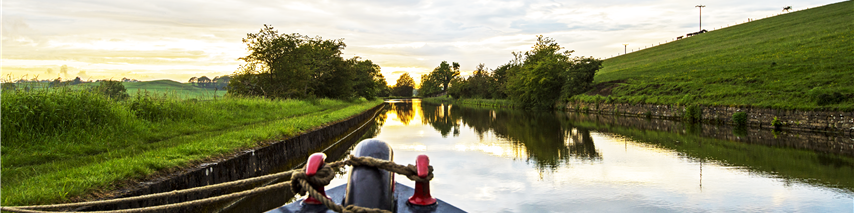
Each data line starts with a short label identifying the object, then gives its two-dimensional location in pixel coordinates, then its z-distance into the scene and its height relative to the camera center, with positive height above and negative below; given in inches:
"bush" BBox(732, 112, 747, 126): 727.1 -30.4
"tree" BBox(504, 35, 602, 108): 1493.0 +73.7
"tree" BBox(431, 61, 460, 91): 4653.5 +290.0
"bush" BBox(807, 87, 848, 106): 610.1 +3.1
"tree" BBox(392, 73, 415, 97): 5925.7 +184.0
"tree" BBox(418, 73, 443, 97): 4589.1 +151.7
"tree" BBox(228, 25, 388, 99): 912.9 +67.4
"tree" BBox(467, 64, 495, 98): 2578.7 +92.8
